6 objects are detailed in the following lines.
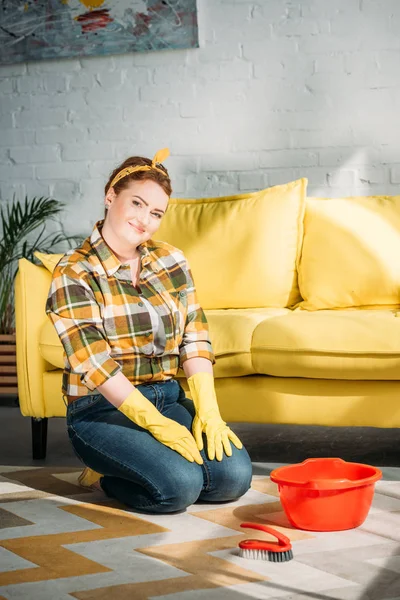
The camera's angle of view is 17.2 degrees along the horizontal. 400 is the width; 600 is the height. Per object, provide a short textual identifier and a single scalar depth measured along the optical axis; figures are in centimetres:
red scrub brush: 342
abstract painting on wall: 626
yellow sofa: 437
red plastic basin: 362
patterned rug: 323
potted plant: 620
